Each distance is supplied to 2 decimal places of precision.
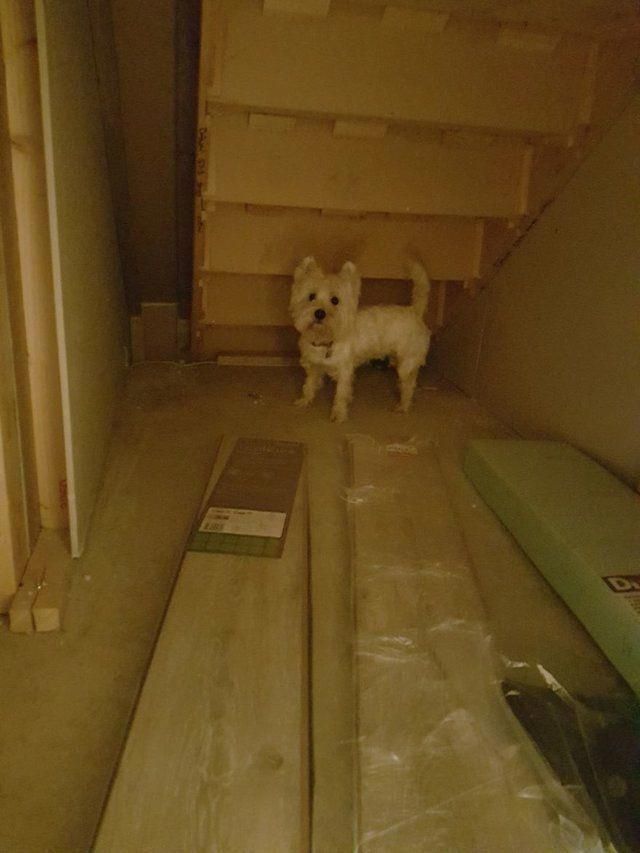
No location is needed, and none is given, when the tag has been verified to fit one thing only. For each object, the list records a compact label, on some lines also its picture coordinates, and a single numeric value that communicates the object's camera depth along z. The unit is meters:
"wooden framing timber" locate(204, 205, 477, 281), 2.31
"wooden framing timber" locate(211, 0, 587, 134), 1.60
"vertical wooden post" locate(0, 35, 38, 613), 1.21
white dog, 2.21
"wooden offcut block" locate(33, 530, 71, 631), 1.31
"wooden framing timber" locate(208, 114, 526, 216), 1.96
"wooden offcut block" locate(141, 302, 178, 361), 2.89
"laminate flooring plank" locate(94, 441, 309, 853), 0.90
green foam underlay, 1.30
